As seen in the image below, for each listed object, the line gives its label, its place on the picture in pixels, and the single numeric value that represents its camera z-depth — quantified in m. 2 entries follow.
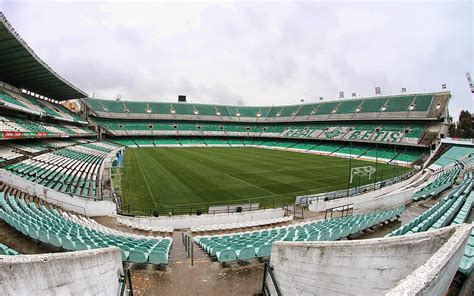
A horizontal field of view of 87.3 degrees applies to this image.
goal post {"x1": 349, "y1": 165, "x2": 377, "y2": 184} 28.12
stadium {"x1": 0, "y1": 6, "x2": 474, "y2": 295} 3.96
